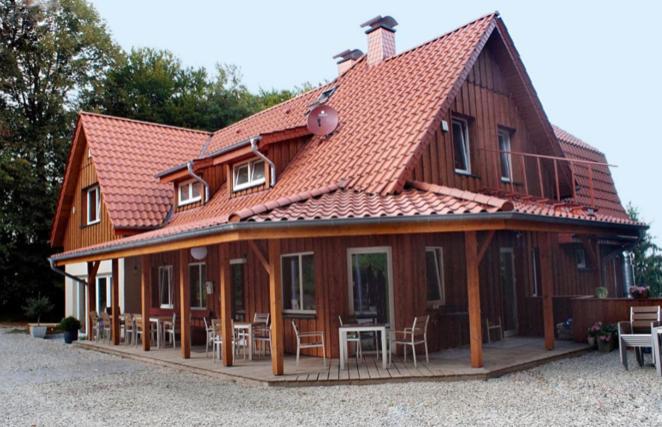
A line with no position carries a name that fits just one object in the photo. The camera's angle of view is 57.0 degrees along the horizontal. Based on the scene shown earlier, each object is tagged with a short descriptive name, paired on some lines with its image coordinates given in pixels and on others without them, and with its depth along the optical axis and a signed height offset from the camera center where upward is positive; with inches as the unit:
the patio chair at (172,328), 547.1 -46.9
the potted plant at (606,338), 437.4 -54.5
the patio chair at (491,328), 484.6 -49.3
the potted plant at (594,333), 446.0 -51.7
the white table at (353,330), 372.5 -39.2
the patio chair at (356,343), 406.3 -48.6
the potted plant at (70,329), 666.8 -51.2
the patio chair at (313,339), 411.2 -47.0
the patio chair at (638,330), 350.9 -43.2
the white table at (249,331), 435.4 -39.3
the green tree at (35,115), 1024.9 +302.9
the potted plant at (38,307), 883.4 -33.9
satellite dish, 538.3 +135.4
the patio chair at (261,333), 456.1 -43.7
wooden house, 367.6 +46.2
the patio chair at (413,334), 379.9 -43.7
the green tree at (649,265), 776.3 -5.3
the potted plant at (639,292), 446.3 -22.7
